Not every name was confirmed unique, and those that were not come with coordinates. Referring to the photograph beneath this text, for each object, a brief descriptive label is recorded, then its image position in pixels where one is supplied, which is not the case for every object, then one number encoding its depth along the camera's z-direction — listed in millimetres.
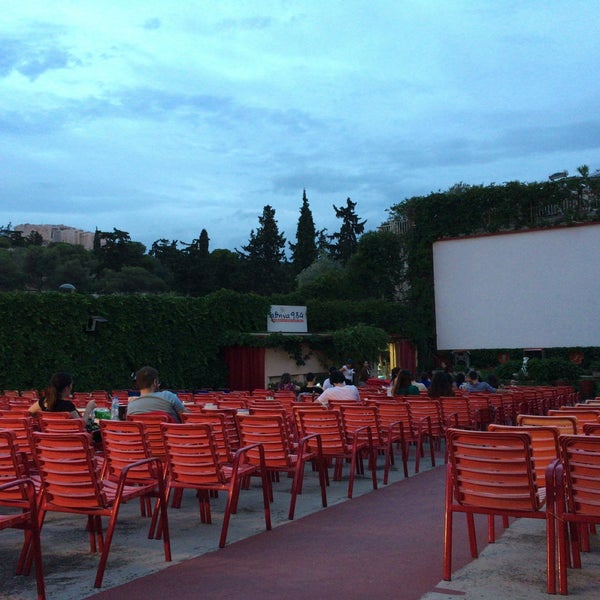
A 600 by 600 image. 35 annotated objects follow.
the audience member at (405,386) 10992
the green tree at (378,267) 35312
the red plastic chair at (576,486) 3607
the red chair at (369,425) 7410
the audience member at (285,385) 14865
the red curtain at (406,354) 31031
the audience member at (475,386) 14445
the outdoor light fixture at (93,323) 19812
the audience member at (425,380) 15646
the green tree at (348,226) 65750
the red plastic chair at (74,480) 4227
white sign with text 26281
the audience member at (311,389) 15258
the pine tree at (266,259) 58550
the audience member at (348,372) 17391
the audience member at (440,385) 10688
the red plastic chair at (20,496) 3672
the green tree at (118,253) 64188
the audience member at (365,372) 21711
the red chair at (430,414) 8922
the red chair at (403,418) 8164
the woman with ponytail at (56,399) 6805
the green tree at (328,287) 36219
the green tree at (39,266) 57625
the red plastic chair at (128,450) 5012
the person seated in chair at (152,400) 6270
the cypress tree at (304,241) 59938
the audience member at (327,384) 12184
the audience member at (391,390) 11234
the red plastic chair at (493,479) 3857
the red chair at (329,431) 6797
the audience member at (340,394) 9203
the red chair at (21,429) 5871
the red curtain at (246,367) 24203
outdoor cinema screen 25719
